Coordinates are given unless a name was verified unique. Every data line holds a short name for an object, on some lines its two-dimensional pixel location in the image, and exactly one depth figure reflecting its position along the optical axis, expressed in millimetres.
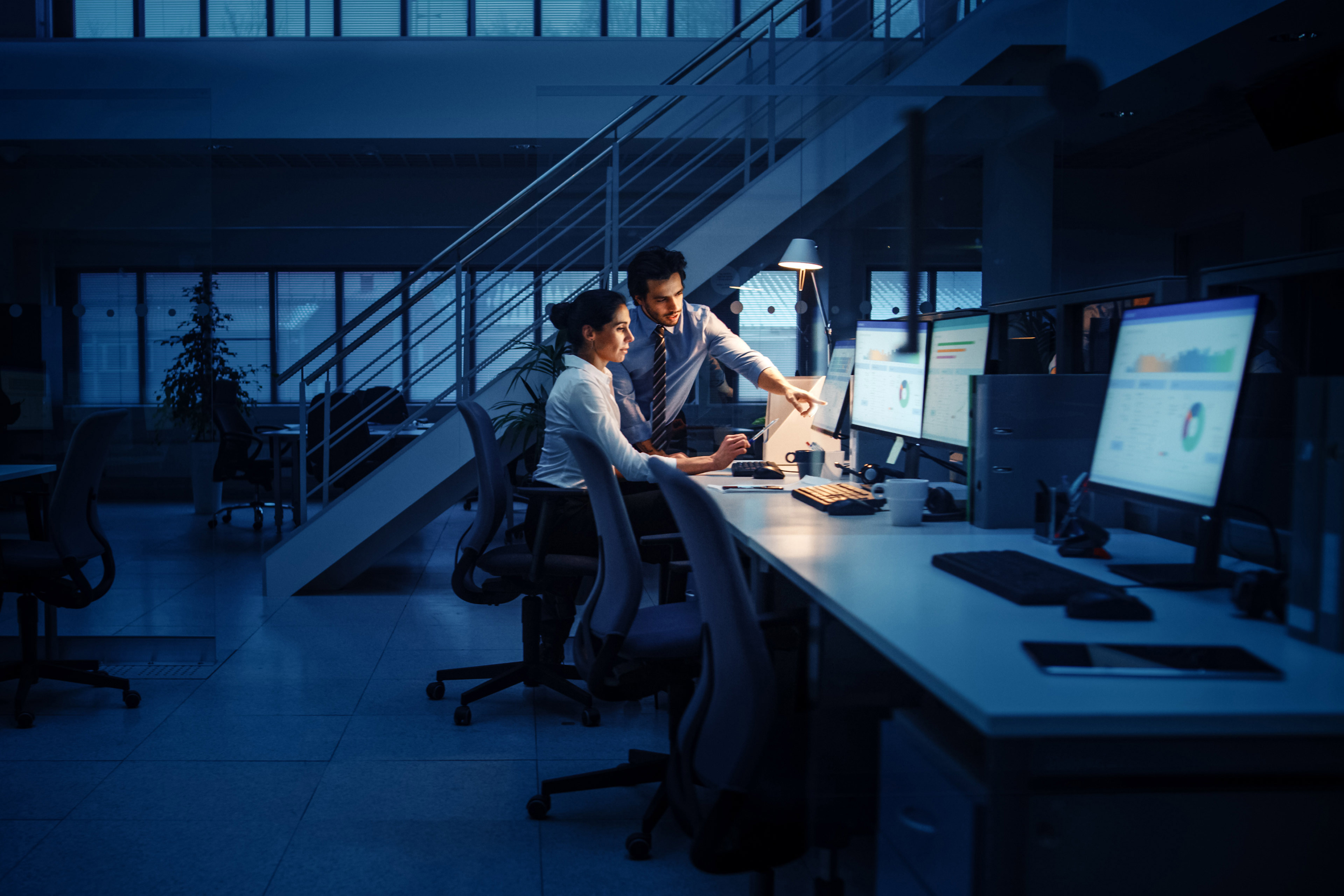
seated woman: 2840
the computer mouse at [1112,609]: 1318
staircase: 4828
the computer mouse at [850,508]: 2336
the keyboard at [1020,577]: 1411
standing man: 3490
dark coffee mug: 3182
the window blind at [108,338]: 3576
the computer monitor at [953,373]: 2326
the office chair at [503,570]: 2799
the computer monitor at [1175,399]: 1433
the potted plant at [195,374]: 3697
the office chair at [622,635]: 2055
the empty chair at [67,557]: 3090
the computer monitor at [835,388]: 3268
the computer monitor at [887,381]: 2639
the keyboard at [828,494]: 2453
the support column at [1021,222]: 5359
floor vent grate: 3510
